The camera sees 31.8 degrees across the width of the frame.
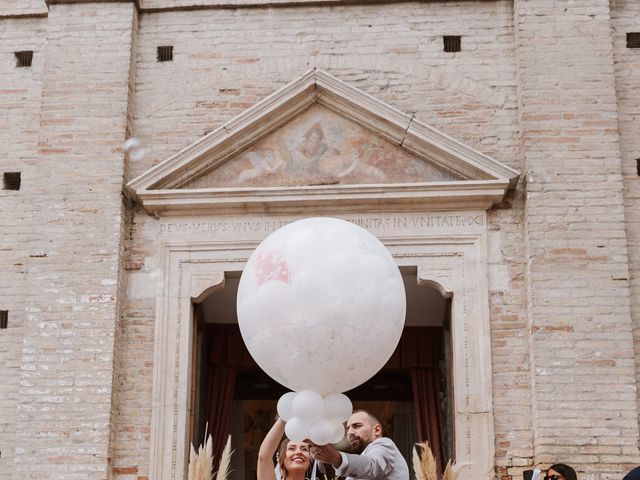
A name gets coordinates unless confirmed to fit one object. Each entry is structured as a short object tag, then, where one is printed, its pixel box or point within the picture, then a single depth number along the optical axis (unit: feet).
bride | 17.34
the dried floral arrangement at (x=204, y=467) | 17.62
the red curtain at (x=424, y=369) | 39.04
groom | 17.39
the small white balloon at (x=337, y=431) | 17.35
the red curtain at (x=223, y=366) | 39.47
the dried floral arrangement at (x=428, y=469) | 17.19
